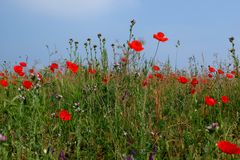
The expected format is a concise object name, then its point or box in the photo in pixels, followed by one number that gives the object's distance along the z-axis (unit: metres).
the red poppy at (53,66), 4.41
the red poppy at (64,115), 2.73
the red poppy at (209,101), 3.19
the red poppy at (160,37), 3.28
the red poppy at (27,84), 3.15
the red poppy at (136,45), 2.97
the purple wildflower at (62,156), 2.39
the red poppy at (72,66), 3.75
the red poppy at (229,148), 1.89
